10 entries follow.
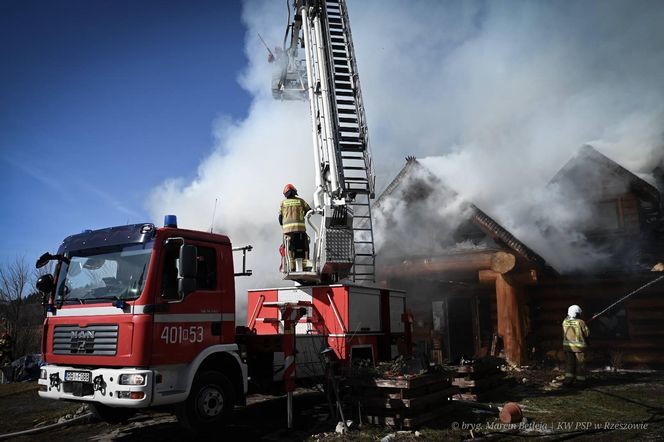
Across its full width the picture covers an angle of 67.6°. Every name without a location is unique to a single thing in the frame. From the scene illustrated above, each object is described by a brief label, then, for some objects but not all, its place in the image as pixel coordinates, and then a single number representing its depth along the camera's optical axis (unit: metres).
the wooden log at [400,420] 6.43
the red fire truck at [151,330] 5.57
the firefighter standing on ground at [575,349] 10.49
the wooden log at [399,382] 6.53
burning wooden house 12.87
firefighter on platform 8.87
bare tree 18.38
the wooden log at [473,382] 8.88
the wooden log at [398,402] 6.47
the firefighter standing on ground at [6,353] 13.05
